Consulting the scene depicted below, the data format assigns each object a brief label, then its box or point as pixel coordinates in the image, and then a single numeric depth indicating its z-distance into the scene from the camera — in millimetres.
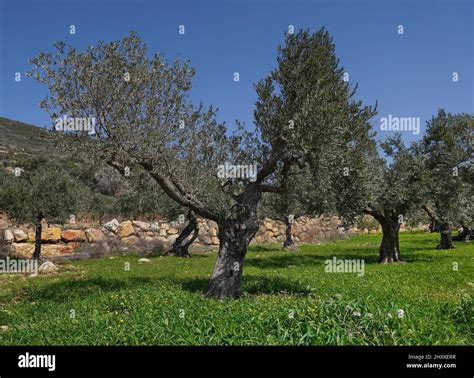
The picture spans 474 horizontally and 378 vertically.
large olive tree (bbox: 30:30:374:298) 16250
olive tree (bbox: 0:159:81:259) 35562
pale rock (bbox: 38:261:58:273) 29188
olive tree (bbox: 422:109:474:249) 33906
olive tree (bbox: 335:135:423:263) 28480
